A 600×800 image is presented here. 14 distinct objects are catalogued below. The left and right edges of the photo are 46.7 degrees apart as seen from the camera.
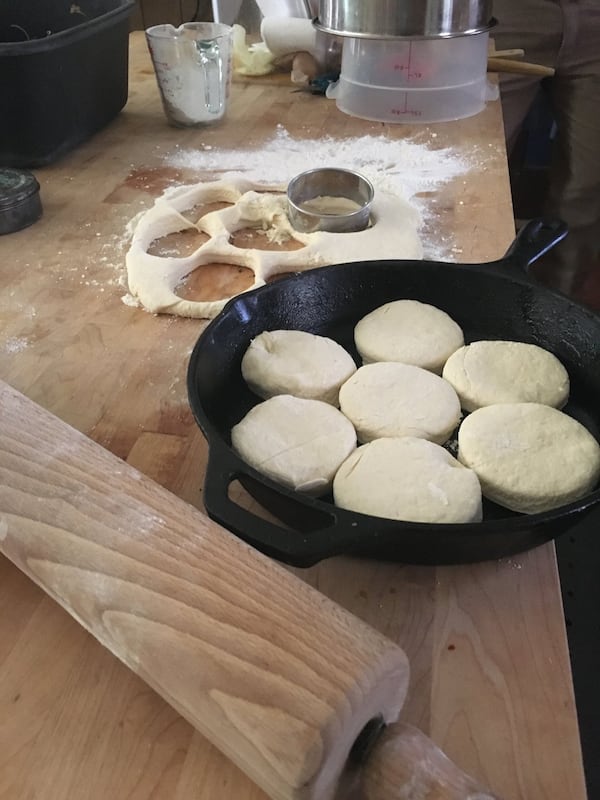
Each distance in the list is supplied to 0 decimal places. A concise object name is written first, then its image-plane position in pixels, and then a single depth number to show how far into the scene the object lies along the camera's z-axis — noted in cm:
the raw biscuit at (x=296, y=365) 74
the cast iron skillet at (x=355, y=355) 48
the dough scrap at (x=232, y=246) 95
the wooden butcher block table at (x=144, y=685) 46
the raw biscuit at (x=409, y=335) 78
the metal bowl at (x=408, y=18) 119
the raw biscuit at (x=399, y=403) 68
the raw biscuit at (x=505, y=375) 73
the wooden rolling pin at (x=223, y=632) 39
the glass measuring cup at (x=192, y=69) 138
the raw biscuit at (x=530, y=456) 60
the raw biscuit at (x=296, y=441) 62
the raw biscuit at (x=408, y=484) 57
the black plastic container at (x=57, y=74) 116
